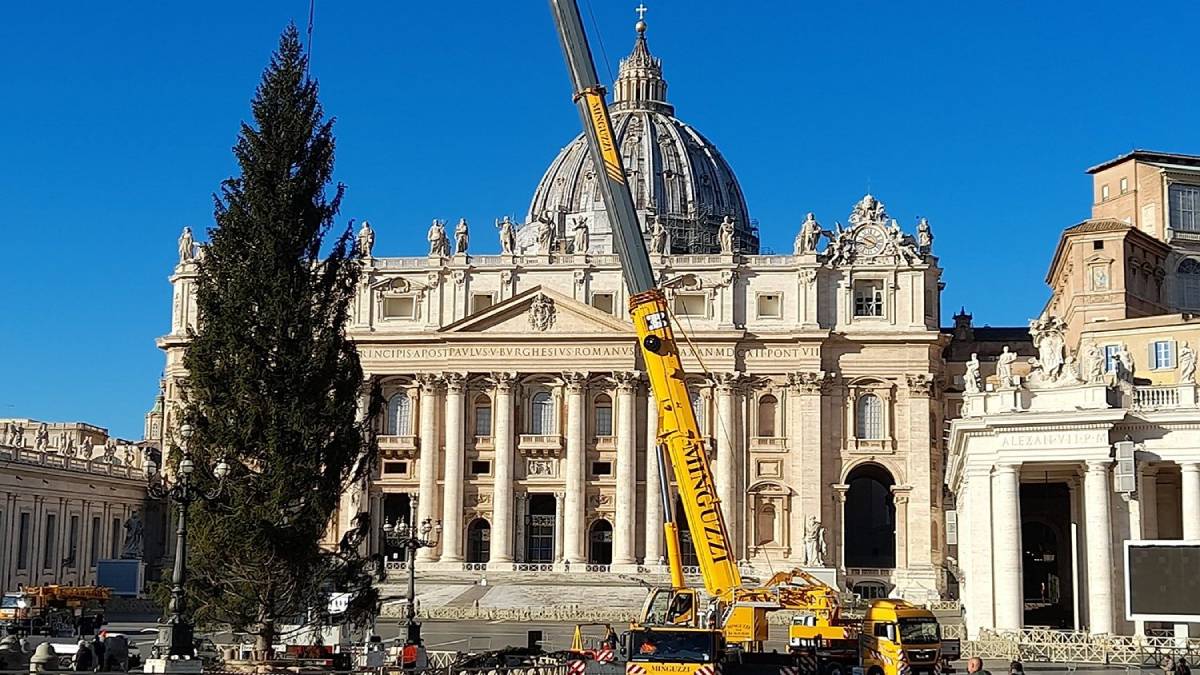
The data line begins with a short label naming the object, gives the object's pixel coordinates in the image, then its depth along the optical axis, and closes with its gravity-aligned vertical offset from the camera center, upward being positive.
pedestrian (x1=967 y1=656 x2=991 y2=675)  30.58 -1.83
